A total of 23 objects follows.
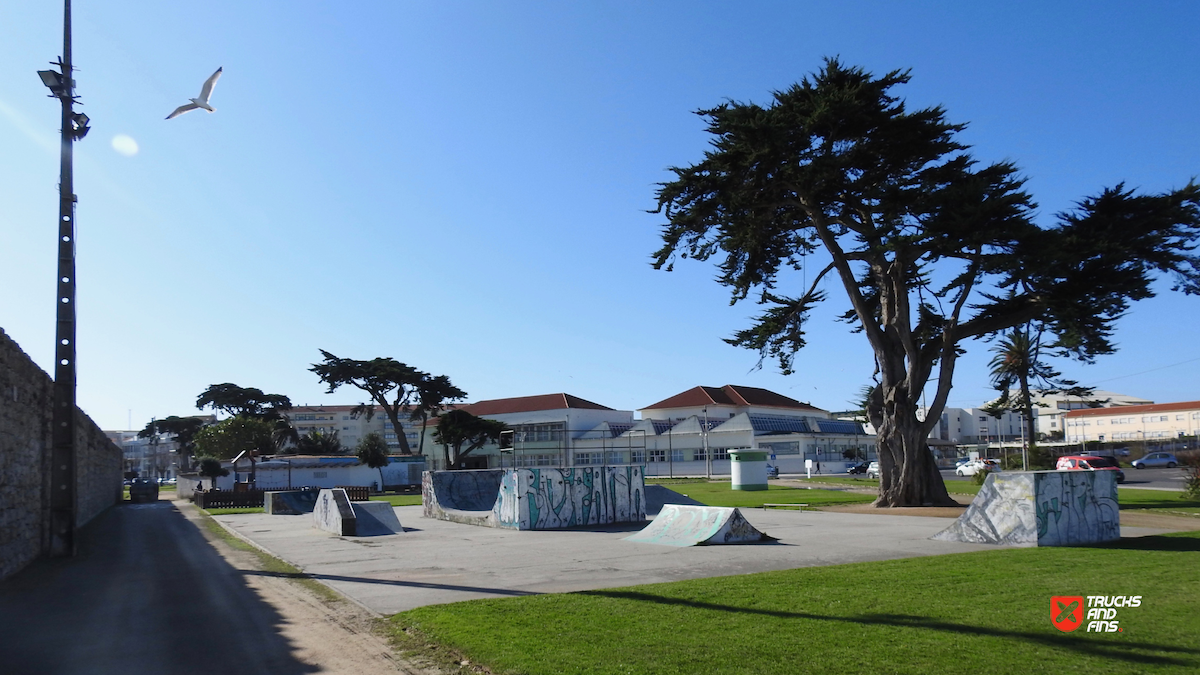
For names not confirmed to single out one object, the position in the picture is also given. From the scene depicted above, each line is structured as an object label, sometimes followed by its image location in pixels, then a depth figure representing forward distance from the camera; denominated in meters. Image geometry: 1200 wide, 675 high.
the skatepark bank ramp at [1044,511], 14.66
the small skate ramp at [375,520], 21.01
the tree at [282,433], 85.81
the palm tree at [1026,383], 29.27
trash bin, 43.88
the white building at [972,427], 132.12
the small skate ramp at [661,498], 28.06
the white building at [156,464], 162.88
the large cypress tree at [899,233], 24.41
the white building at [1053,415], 113.37
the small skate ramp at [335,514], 20.72
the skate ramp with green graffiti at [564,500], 21.50
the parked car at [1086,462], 43.09
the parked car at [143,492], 49.47
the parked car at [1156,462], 61.00
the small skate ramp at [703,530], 15.75
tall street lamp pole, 16.39
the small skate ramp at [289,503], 33.00
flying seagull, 14.88
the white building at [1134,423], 94.00
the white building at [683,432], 80.62
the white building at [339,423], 146.62
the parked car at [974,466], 56.58
